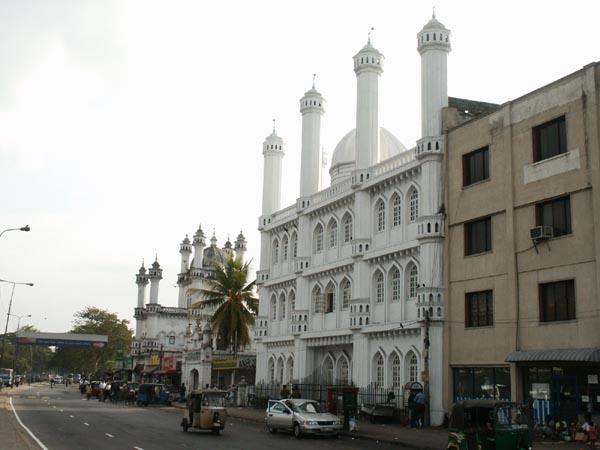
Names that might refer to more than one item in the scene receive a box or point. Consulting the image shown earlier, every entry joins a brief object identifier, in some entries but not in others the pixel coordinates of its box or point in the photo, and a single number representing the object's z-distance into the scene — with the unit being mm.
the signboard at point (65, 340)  88500
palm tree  53469
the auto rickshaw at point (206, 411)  27359
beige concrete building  24844
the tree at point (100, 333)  110125
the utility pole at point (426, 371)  29812
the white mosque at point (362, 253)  31969
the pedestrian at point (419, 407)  29406
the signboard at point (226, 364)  50125
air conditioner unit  26031
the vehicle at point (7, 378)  87875
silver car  26422
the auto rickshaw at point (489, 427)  17172
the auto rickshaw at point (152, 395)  48844
